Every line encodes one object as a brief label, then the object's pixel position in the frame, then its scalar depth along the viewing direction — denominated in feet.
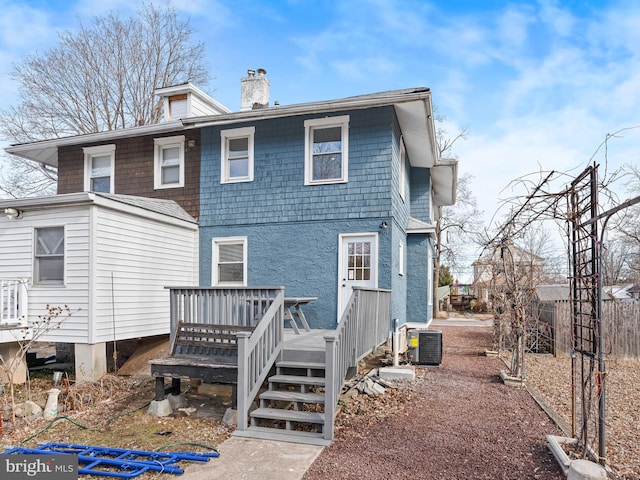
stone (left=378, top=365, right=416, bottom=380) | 26.18
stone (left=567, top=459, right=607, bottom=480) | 10.84
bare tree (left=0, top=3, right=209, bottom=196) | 64.23
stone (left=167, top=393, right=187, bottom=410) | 21.25
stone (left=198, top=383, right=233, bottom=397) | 23.12
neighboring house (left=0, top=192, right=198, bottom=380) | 25.88
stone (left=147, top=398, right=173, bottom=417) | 20.34
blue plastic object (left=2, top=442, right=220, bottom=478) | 14.26
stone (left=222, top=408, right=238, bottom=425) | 19.02
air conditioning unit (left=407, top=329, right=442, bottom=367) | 30.48
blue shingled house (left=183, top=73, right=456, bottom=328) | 30.07
